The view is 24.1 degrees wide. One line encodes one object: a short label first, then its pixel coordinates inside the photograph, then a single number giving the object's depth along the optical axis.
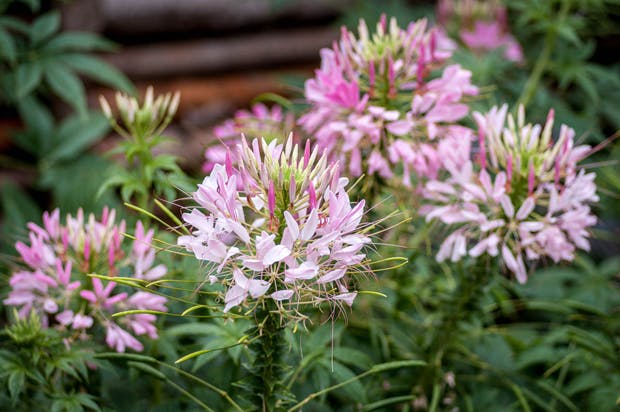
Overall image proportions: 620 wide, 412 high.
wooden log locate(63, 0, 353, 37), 2.27
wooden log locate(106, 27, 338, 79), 3.04
